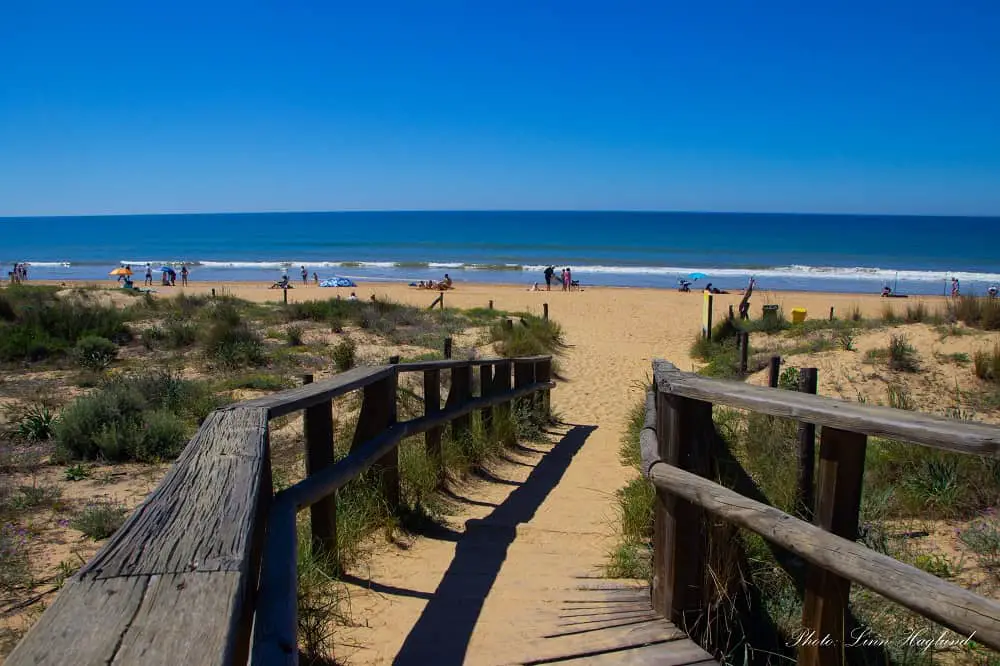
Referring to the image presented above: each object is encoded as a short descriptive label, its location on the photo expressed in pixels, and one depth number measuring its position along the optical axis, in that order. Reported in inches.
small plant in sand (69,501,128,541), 193.8
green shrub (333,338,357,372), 450.9
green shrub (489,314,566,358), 564.4
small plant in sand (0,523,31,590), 161.2
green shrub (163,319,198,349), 511.5
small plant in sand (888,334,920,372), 404.5
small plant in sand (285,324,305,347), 533.3
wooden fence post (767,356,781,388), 283.4
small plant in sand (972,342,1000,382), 364.2
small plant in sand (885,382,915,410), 306.2
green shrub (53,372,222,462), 267.7
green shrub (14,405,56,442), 287.4
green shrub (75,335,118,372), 435.2
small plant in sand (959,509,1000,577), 158.6
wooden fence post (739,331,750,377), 440.5
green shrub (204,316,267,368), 452.8
